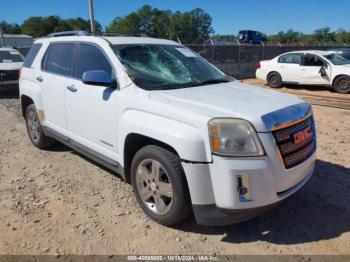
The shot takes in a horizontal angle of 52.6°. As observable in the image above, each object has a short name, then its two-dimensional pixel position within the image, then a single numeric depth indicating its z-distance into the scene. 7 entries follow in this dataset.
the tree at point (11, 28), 84.47
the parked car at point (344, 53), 13.87
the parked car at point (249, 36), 36.88
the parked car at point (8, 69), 11.76
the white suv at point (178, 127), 2.95
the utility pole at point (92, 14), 15.27
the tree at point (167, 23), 87.94
